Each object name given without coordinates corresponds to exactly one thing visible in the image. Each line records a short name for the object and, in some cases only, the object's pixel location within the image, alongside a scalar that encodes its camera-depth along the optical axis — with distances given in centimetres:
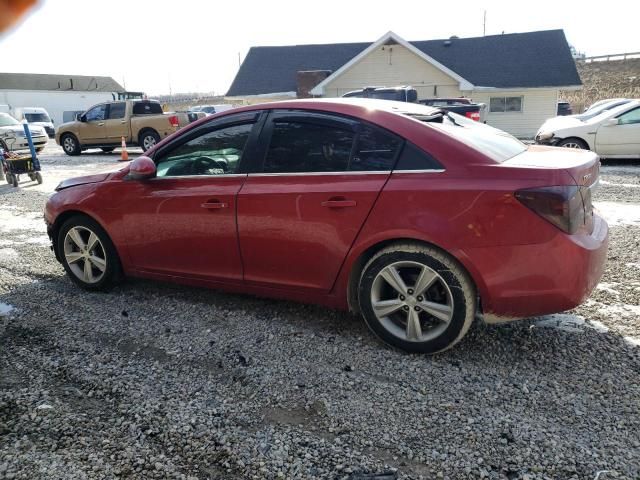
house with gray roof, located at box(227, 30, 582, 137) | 2395
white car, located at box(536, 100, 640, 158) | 1182
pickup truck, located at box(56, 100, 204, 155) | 1720
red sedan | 292
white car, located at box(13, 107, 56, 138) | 3296
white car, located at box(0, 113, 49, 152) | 1554
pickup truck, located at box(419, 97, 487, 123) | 1514
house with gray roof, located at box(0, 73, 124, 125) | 5078
